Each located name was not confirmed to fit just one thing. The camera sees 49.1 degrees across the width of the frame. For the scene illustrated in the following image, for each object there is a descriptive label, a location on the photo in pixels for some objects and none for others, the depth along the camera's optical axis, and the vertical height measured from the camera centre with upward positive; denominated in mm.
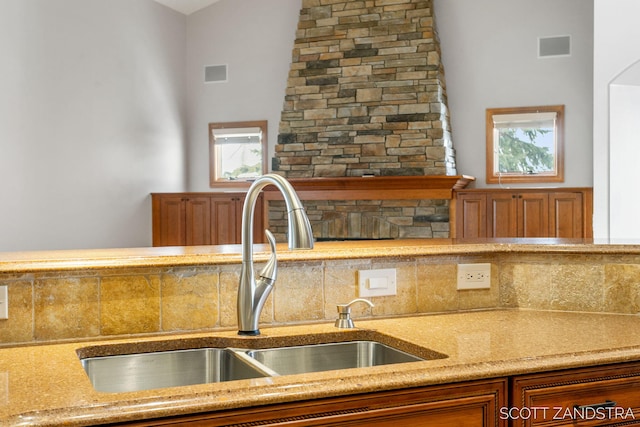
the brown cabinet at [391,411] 1357 -440
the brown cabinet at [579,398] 1608 -478
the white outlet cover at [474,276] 2295 -263
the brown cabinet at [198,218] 7664 -235
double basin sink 1785 -443
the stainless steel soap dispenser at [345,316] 2016 -347
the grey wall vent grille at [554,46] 7180 +1539
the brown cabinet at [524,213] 6703 -166
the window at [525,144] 7234 +541
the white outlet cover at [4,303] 1807 -272
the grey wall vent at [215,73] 8375 +1480
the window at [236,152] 8227 +529
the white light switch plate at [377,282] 2182 -269
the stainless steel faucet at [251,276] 1849 -217
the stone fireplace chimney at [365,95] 7129 +1065
